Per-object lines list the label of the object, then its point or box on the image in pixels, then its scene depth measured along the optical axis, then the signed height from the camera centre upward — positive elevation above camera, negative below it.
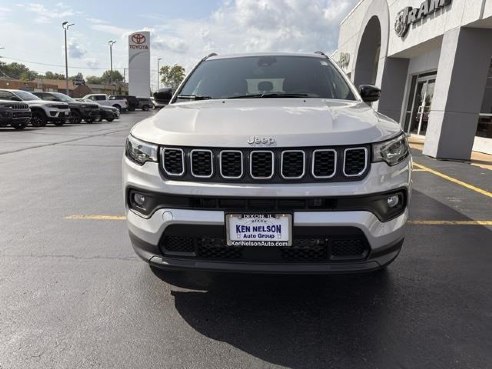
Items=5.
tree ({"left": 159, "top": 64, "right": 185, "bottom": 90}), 103.75 +1.69
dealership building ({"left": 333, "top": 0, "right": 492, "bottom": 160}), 9.56 +0.94
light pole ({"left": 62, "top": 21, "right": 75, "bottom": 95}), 50.24 +2.56
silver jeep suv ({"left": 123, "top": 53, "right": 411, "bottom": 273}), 2.33 -0.61
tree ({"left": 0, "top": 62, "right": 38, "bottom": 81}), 120.46 +0.29
